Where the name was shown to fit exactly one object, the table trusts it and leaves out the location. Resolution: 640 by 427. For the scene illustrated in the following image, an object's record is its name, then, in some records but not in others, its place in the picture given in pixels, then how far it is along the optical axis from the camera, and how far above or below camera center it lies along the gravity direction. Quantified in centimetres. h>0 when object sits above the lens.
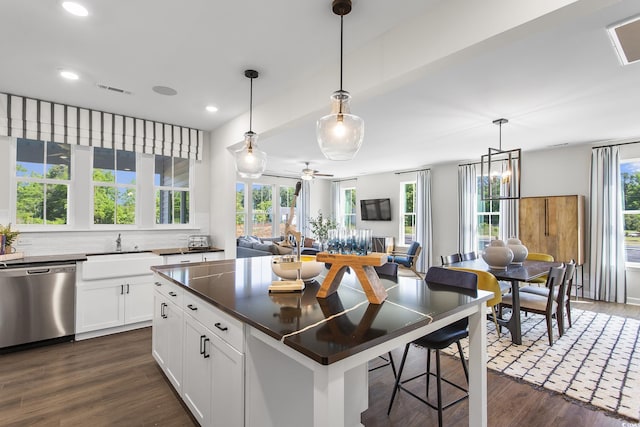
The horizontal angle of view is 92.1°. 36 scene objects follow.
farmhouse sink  343 -60
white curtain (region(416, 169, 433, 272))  772 -7
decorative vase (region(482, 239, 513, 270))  352 -47
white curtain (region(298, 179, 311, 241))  955 +24
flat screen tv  880 +18
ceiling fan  673 +90
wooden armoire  520 -17
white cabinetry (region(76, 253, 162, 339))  343 -95
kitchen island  109 -53
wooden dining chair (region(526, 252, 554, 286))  447 -64
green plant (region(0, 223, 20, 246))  332 -24
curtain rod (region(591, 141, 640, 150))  503 +122
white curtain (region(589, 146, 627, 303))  511 -18
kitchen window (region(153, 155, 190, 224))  464 +37
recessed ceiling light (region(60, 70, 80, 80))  296 +135
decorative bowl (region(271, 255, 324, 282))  192 -35
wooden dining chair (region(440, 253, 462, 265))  416 -60
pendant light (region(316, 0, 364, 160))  188 +53
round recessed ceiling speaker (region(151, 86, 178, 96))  335 +136
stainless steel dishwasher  308 -95
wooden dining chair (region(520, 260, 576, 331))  354 -91
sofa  633 -74
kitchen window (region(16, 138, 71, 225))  371 +39
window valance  351 +110
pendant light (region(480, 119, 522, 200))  398 +48
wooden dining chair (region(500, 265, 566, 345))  321 -96
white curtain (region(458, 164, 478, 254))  694 +15
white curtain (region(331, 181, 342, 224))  1023 +43
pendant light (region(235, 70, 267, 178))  289 +53
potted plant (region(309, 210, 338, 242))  868 -33
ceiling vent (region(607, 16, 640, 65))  212 +131
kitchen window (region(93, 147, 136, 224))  419 +38
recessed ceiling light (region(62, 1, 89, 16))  206 +139
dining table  321 -63
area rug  238 -138
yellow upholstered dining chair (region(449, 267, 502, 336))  291 -65
